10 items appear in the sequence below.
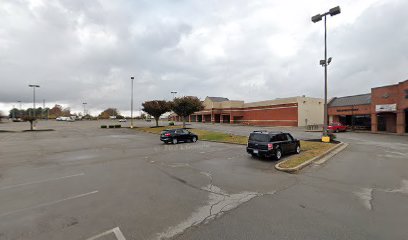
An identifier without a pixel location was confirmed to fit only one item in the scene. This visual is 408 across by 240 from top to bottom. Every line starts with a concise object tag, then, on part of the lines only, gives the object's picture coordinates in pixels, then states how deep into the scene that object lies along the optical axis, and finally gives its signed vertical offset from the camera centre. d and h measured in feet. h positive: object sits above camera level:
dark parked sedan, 70.49 -5.31
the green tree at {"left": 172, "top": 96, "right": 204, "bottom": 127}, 125.90 +8.59
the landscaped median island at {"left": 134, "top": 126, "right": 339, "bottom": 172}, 34.27 -6.52
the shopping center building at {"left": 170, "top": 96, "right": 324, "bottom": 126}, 161.48 +7.73
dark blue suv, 40.27 -4.43
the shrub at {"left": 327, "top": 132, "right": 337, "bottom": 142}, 66.67 -4.59
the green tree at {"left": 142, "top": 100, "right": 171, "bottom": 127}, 140.36 +8.21
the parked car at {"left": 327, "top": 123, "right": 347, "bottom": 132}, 117.80 -3.26
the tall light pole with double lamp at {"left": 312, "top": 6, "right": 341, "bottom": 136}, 50.98 +21.37
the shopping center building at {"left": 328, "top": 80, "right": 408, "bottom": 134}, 107.86 +6.47
